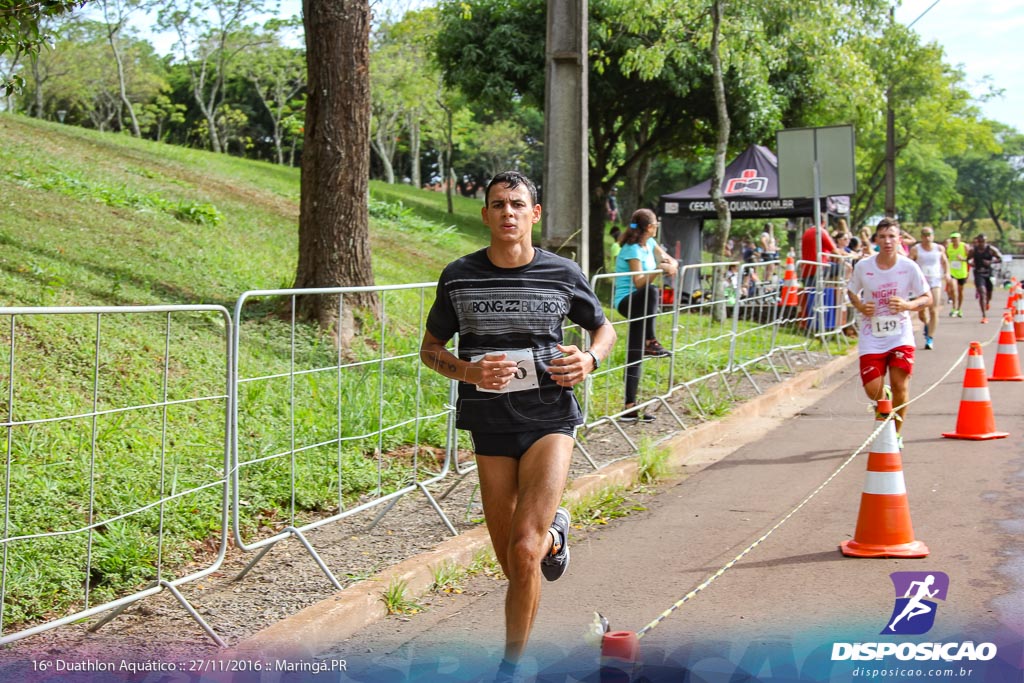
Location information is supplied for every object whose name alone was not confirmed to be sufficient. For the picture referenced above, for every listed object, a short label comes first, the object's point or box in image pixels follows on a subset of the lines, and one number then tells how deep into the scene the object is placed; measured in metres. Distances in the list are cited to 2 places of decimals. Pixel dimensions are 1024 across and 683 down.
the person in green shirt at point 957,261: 24.45
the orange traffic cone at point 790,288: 14.59
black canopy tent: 23.50
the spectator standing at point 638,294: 9.85
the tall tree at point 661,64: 19.78
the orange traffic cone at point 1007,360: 13.61
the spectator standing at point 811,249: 16.61
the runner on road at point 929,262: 17.25
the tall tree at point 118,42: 33.65
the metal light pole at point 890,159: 36.97
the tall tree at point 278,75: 51.48
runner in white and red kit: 8.89
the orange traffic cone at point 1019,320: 18.53
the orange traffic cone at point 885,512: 6.09
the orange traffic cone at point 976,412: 9.64
